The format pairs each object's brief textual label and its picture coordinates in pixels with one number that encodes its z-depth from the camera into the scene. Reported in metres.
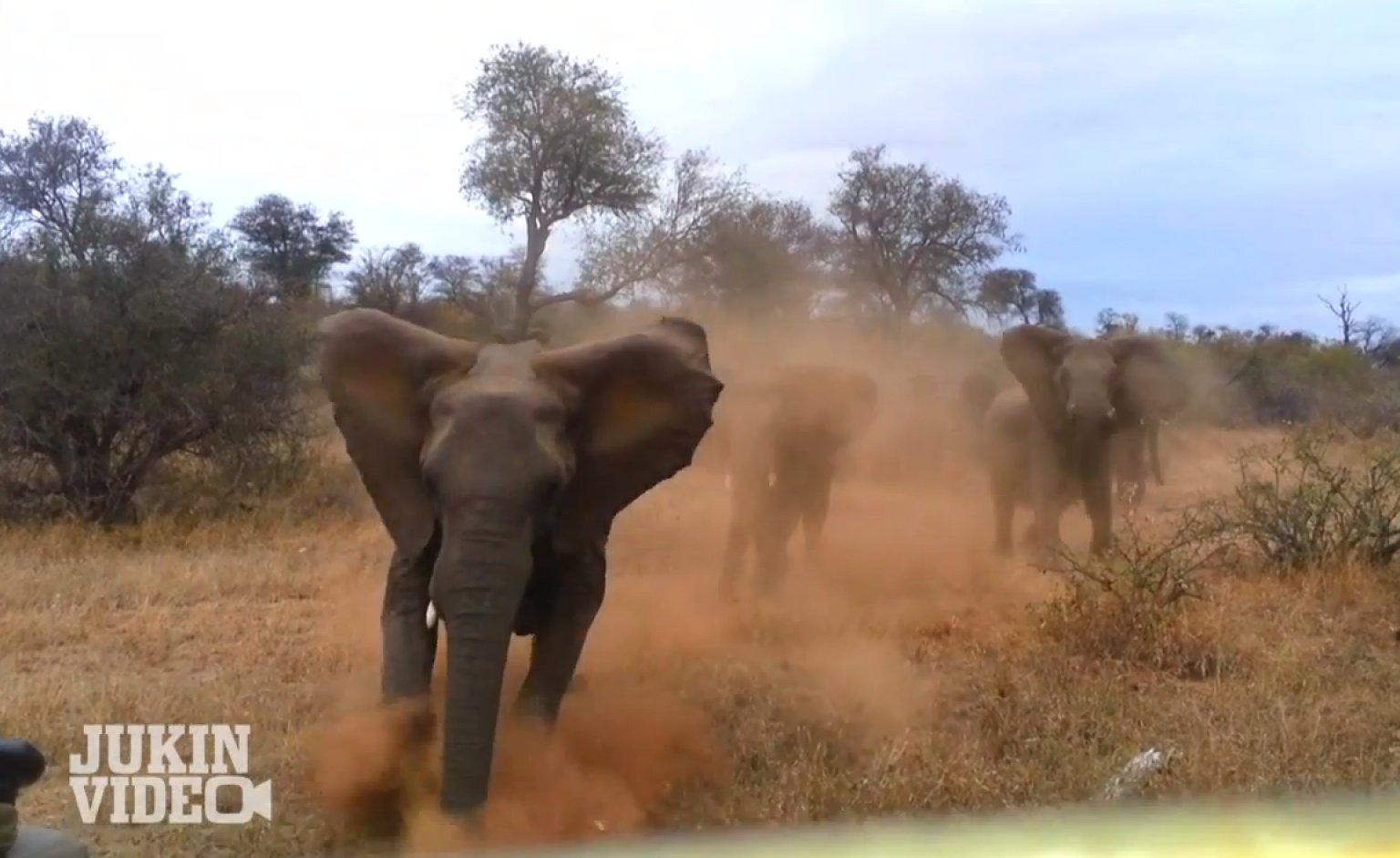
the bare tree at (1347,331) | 34.72
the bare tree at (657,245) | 22.48
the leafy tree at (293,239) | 29.80
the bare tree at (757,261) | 19.08
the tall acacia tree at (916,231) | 24.25
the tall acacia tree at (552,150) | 26.84
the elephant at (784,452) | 12.17
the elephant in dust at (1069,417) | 13.69
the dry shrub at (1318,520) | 11.29
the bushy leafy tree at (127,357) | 15.27
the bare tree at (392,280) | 24.72
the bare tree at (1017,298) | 27.81
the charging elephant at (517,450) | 5.88
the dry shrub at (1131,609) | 8.66
